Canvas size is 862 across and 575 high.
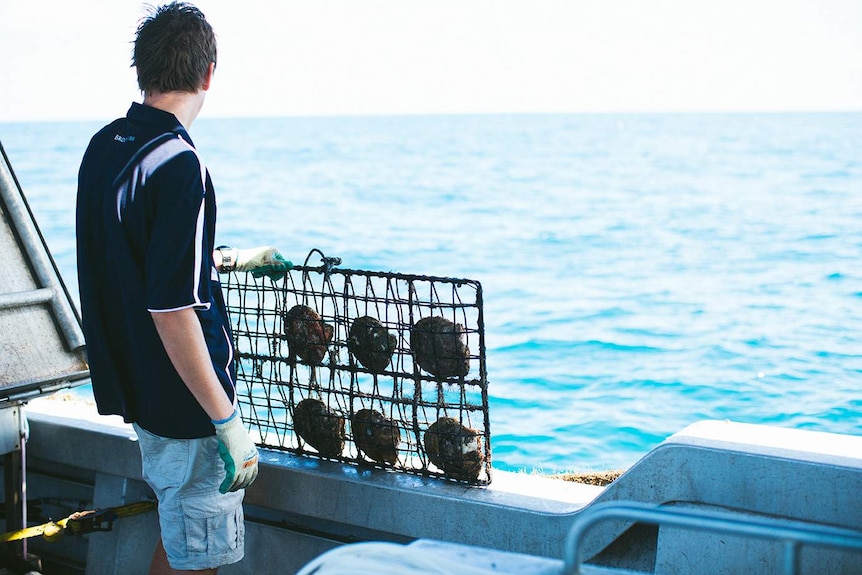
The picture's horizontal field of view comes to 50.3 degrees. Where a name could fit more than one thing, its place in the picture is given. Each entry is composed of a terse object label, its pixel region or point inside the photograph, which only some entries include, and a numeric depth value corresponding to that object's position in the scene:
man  2.08
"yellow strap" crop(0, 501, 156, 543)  2.91
